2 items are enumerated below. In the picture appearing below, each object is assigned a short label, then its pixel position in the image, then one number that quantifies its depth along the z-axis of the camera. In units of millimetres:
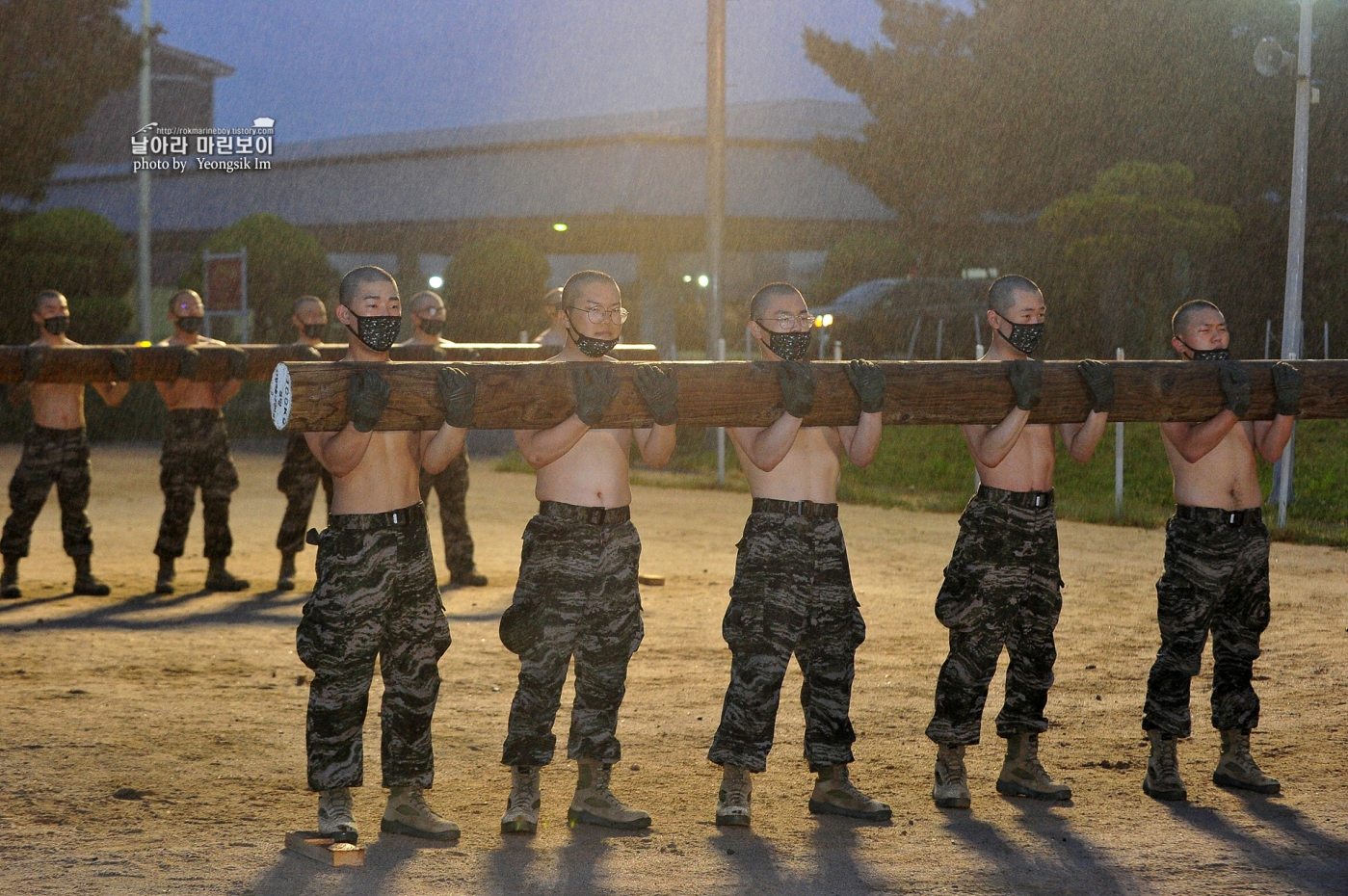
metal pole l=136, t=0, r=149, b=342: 31375
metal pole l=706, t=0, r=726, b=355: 21125
